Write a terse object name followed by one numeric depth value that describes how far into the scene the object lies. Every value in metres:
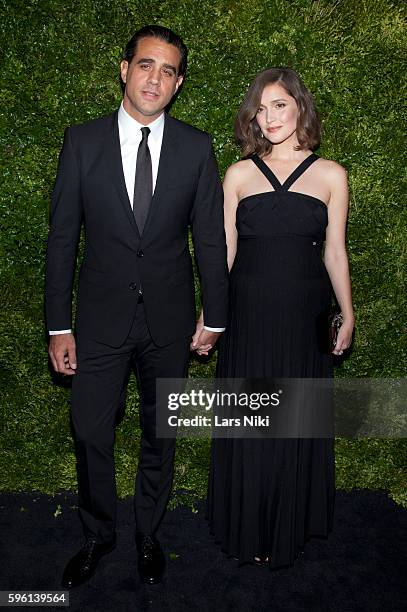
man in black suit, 2.73
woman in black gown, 2.96
